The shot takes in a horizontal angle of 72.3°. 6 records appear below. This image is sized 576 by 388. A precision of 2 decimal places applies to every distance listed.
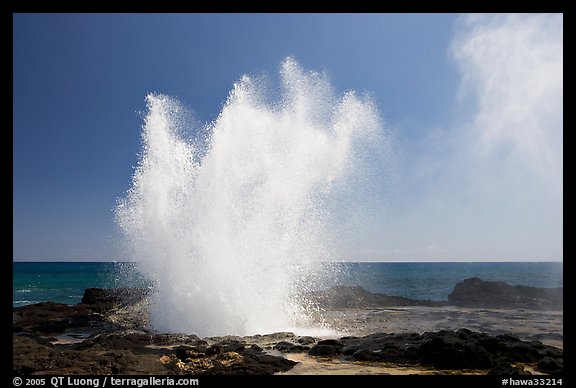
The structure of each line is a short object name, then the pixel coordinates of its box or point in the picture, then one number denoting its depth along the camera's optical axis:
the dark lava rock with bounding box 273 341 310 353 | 12.09
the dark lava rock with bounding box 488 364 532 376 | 9.17
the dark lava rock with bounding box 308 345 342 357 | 11.59
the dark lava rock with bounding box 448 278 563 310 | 27.03
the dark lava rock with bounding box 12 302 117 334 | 16.94
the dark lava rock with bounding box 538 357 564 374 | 9.80
